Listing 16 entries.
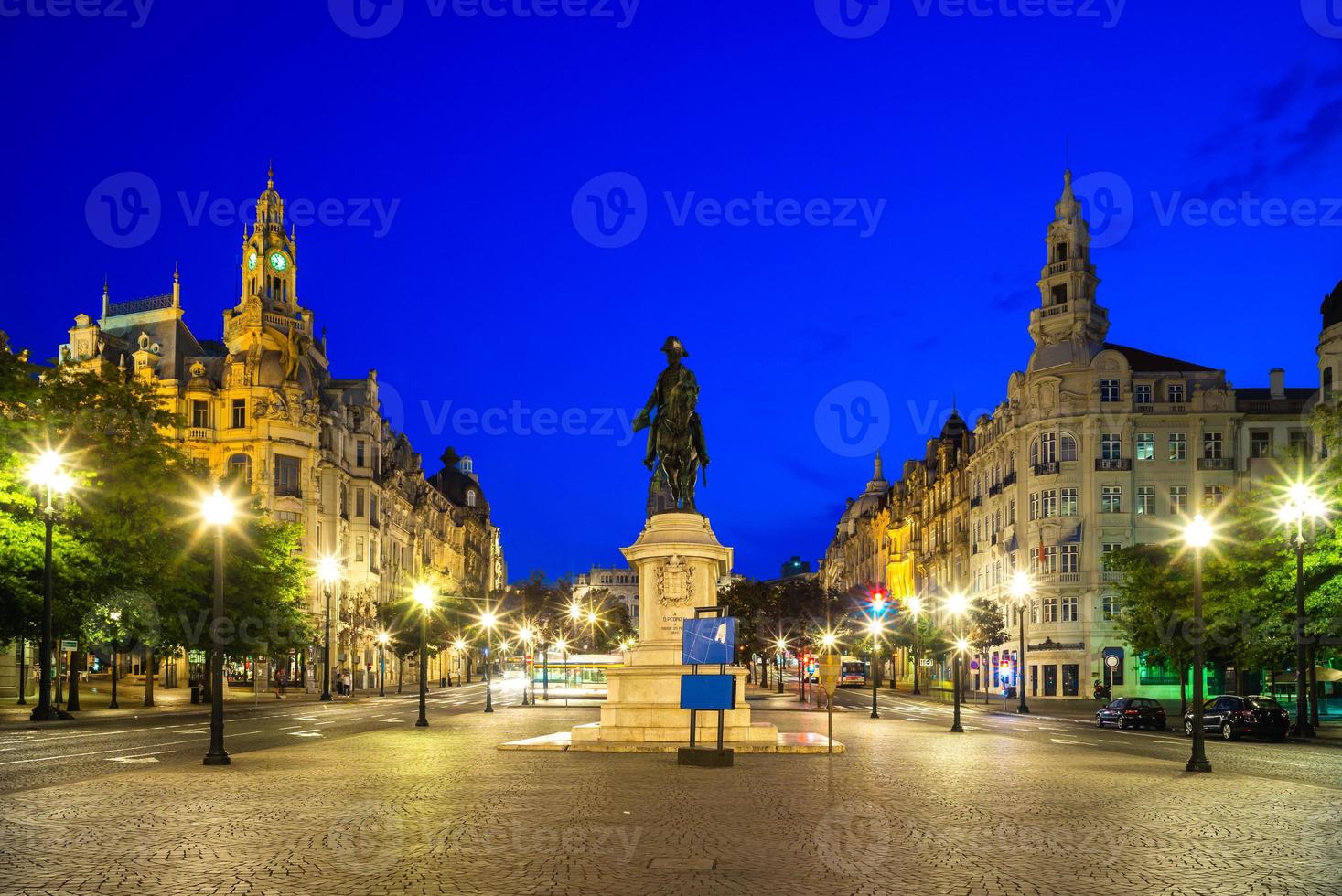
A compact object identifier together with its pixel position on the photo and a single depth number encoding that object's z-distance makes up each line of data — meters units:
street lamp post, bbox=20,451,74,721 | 38.22
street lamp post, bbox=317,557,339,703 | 73.80
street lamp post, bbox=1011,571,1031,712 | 62.28
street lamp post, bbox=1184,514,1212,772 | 25.83
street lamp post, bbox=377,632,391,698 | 91.07
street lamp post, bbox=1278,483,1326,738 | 39.28
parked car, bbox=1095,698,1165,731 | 47.50
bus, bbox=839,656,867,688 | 107.31
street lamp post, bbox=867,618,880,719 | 58.56
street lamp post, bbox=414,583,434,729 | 40.91
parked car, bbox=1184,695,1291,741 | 39.59
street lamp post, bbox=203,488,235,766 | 23.16
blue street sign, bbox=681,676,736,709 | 23.94
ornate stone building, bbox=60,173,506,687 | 83.31
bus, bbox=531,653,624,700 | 98.59
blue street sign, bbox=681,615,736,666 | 24.11
